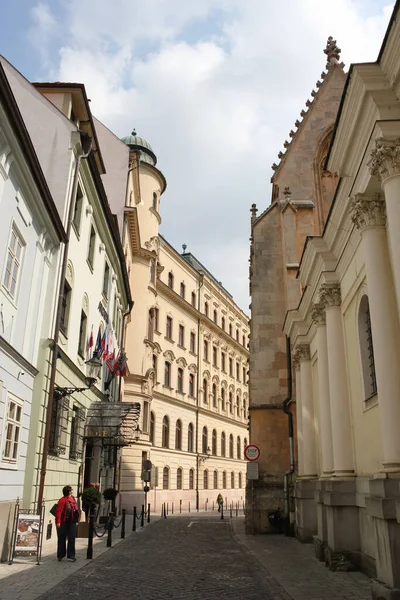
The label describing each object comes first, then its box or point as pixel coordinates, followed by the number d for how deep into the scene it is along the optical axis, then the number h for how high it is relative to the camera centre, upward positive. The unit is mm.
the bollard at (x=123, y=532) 17084 -1222
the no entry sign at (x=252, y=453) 18234 +1251
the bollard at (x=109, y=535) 14558 -1113
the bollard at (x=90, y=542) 12112 -1082
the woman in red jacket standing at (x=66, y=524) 11578 -678
